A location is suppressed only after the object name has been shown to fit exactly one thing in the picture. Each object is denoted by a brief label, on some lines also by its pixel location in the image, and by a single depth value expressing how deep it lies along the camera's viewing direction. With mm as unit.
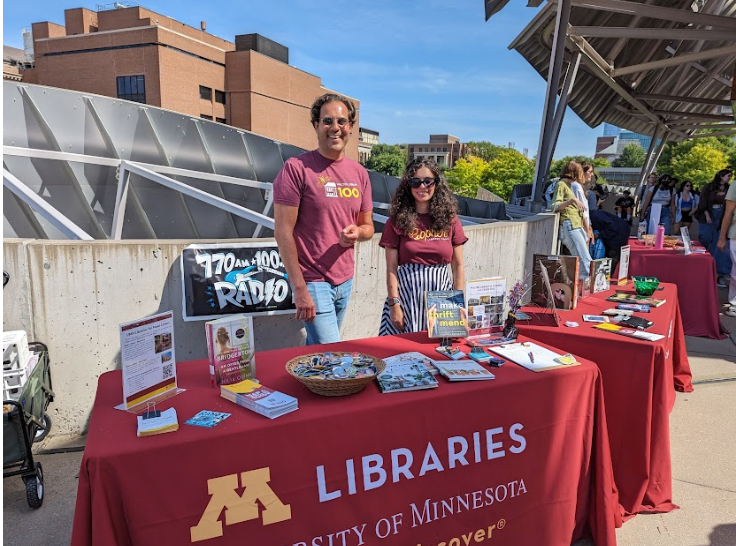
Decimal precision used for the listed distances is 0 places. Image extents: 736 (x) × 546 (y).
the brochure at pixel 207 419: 1720
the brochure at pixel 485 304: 2762
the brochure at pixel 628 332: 2787
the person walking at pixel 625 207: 10354
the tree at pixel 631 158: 119788
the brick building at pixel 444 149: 131750
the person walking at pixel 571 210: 6605
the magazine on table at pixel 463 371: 2168
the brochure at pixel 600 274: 3910
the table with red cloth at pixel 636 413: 2695
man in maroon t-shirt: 2717
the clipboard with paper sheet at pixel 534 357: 2357
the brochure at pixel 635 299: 3680
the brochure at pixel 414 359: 2311
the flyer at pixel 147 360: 1771
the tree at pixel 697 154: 60331
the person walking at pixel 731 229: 6410
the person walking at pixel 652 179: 13514
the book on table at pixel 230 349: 1994
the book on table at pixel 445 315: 2643
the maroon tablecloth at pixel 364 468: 1605
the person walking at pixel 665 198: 11156
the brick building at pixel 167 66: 44719
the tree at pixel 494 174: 67812
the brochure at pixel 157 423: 1642
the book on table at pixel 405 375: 2059
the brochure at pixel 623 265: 4359
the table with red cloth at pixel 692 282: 5957
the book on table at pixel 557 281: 3246
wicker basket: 1916
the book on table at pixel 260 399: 1799
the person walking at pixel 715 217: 8828
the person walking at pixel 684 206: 11062
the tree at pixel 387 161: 92250
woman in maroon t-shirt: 3088
